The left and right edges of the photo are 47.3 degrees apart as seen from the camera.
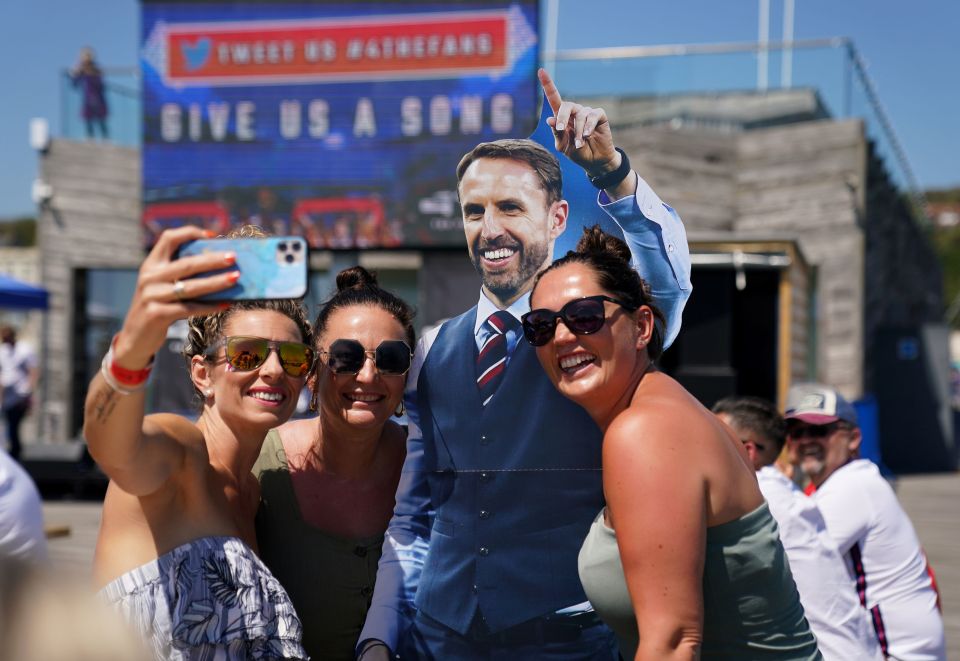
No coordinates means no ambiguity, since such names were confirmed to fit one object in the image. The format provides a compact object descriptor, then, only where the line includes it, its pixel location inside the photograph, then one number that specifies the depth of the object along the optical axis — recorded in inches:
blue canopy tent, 458.3
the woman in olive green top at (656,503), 81.9
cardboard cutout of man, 100.9
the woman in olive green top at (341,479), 108.2
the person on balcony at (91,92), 693.3
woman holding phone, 77.9
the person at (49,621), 33.8
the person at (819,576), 144.3
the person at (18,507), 113.6
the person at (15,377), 537.0
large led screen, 641.6
